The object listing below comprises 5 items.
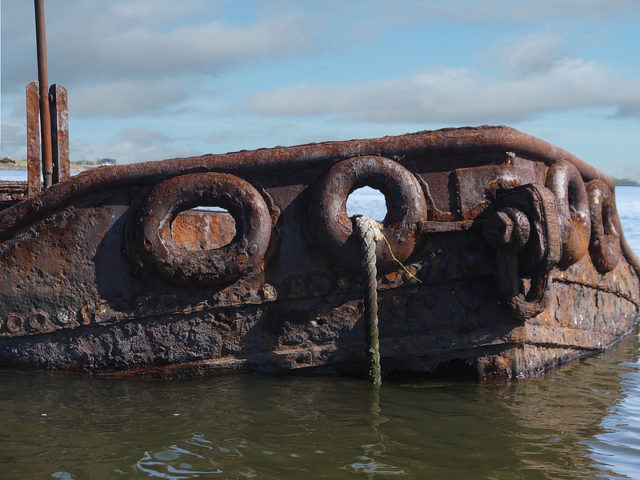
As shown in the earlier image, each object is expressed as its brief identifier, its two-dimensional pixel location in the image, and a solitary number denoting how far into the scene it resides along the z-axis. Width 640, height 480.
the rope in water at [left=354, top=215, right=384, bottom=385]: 4.42
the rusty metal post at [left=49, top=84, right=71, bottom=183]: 6.39
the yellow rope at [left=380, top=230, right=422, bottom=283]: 4.51
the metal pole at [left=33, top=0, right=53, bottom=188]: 6.54
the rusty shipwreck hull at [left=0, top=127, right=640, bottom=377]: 4.54
